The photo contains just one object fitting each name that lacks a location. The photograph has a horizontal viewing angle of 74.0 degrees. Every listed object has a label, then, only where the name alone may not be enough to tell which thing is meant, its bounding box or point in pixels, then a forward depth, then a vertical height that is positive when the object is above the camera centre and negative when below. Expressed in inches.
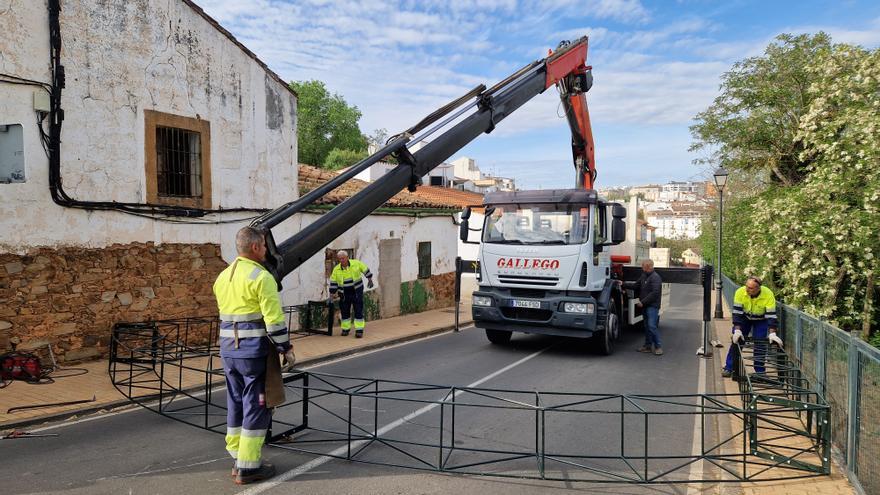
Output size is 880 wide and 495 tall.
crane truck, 395.2 -12.4
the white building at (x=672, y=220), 4965.6 +101.4
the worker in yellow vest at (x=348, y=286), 493.4 -47.2
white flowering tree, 441.1 +16.5
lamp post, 622.8 +48.9
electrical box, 339.9 +75.1
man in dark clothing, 430.9 -51.3
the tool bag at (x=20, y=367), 315.3 -75.1
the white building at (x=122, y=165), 336.2 +43.2
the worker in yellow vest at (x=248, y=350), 188.4 -39.1
